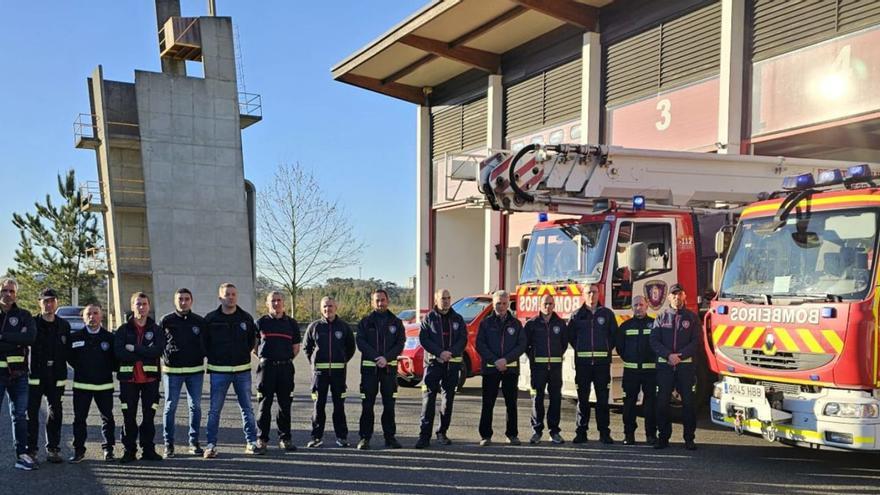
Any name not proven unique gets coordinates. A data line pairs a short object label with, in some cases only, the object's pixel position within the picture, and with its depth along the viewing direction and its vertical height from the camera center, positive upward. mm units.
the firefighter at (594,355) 8594 -1756
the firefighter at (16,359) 7148 -1448
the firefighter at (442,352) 8398 -1662
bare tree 31292 -2682
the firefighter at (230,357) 7789 -1568
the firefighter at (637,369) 8453 -1895
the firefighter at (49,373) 7344 -1618
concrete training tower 30047 +1057
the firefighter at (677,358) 8172 -1714
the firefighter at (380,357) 8250 -1705
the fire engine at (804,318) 6305 -1076
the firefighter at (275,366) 8023 -1725
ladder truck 9375 -164
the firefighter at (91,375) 7465 -1669
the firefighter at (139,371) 7473 -1648
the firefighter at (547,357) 8625 -1778
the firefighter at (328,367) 8234 -1786
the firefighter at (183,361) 7688 -1591
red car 11961 -2374
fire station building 12000 +2329
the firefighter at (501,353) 8508 -1705
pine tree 38881 -2009
